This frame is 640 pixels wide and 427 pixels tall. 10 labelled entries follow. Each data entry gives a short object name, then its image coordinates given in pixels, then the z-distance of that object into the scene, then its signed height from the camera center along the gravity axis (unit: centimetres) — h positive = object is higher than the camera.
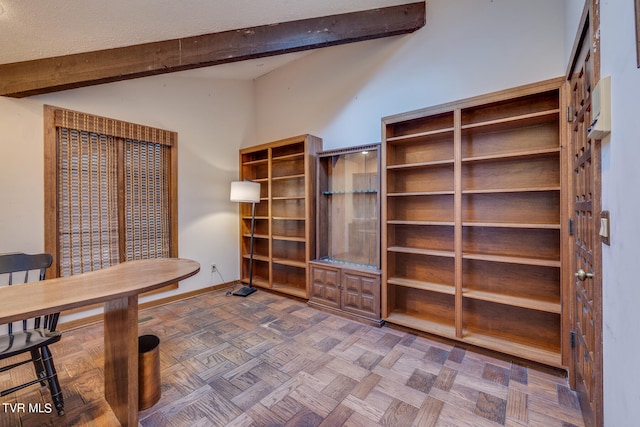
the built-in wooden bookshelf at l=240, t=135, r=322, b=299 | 394 -8
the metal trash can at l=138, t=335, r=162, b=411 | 173 -106
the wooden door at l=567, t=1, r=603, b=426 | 124 -13
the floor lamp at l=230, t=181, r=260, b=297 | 388 +27
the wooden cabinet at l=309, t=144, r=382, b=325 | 311 -29
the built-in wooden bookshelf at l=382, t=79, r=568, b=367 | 225 -9
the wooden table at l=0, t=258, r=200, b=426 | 128 -43
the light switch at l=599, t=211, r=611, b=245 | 106 -7
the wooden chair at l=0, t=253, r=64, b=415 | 159 -78
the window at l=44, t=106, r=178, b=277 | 291 +25
